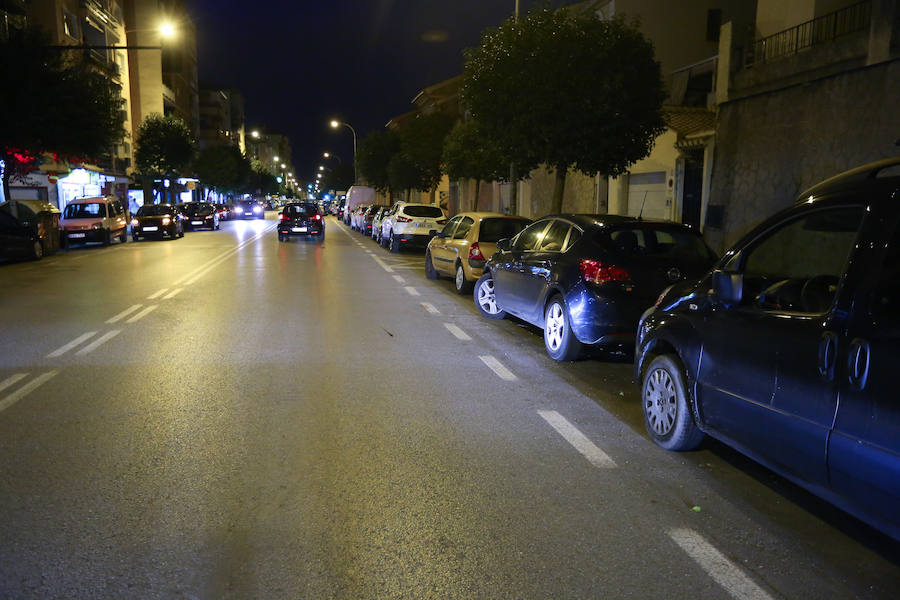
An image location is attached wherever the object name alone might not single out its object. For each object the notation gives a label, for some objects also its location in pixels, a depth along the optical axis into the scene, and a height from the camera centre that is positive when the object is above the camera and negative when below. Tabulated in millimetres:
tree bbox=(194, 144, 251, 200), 80125 +2387
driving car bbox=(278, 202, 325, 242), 31791 -1163
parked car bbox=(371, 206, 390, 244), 32031 -1231
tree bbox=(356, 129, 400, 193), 70000 +3563
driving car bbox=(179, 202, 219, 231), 44031 -1401
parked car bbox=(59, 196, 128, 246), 28016 -1211
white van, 53109 -97
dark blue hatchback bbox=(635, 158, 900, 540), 3363 -802
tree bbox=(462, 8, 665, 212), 18531 +2602
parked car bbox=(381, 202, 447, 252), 24531 -884
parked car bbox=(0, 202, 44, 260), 21125 -1423
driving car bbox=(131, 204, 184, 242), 33531 -1406
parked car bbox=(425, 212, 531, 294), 13383 -789
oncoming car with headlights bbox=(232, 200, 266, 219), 67188 -1530
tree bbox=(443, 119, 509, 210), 22162 +1422
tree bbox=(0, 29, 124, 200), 25672 +2723
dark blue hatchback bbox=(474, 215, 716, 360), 7789 -749
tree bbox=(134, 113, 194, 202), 56781 +3087
